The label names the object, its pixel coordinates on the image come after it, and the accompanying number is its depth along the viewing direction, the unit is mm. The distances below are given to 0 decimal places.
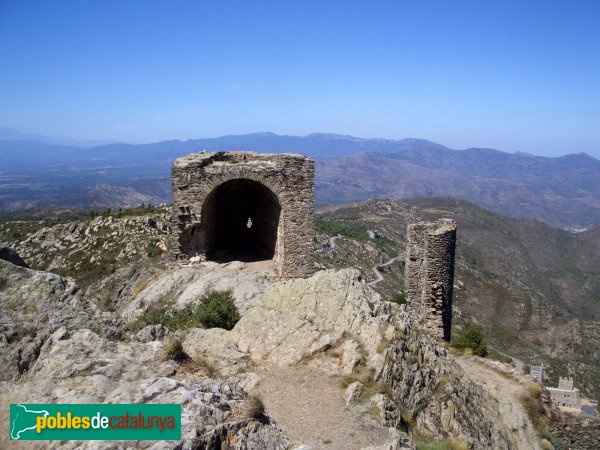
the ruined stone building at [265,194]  15398
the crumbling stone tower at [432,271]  16656
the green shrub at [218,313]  11406
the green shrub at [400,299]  19188
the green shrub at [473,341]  16641
